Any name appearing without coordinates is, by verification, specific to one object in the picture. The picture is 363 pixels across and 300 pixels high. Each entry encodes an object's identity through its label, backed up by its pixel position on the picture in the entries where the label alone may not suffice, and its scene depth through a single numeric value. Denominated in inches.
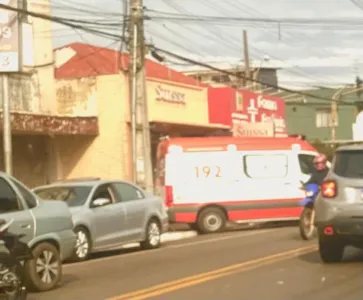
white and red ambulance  920.9
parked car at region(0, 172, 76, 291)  444.8
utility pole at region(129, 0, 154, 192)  946.1
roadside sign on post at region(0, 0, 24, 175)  738.2
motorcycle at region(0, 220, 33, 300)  400.2
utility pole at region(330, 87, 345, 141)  2164.1
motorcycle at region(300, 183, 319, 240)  720.3
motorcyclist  719.7
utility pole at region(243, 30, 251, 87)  1719.7
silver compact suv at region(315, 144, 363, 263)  501.7
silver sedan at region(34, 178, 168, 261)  633.0
